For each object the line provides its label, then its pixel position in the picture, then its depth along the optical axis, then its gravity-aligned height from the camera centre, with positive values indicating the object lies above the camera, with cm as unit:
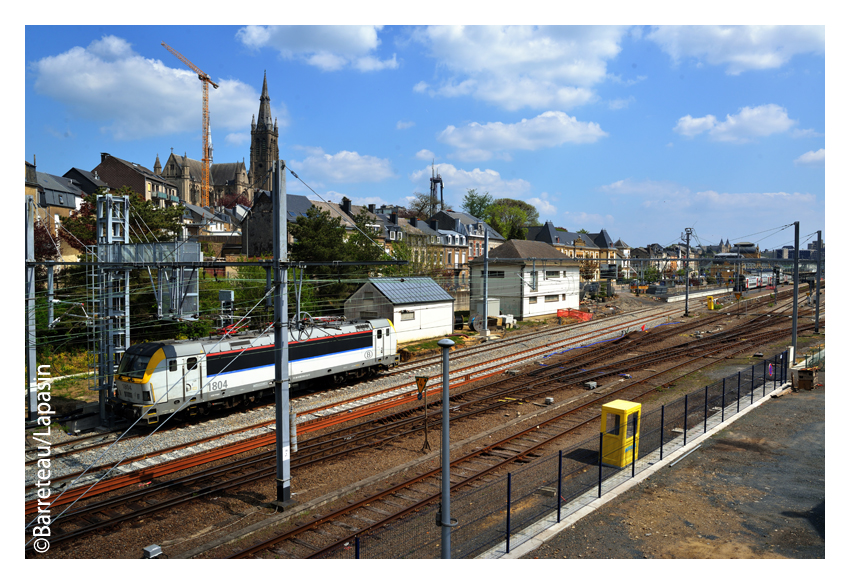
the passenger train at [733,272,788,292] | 7529 +75
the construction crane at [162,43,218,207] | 13188 +3463
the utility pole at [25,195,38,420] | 1797 -109
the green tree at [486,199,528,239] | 9316 +1180
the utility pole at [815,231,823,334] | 3561 -173
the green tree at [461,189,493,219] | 10138 +1580
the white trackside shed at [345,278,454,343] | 3444 -146
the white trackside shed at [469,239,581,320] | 4736 +41
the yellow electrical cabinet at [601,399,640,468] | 1388 -397
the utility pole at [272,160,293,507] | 1220 -152
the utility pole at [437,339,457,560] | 826 -344
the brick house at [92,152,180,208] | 7312 +1520
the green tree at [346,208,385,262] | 4025 +277
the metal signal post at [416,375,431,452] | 1653 -315
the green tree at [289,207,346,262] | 3722 +318
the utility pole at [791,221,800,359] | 2527 +138
